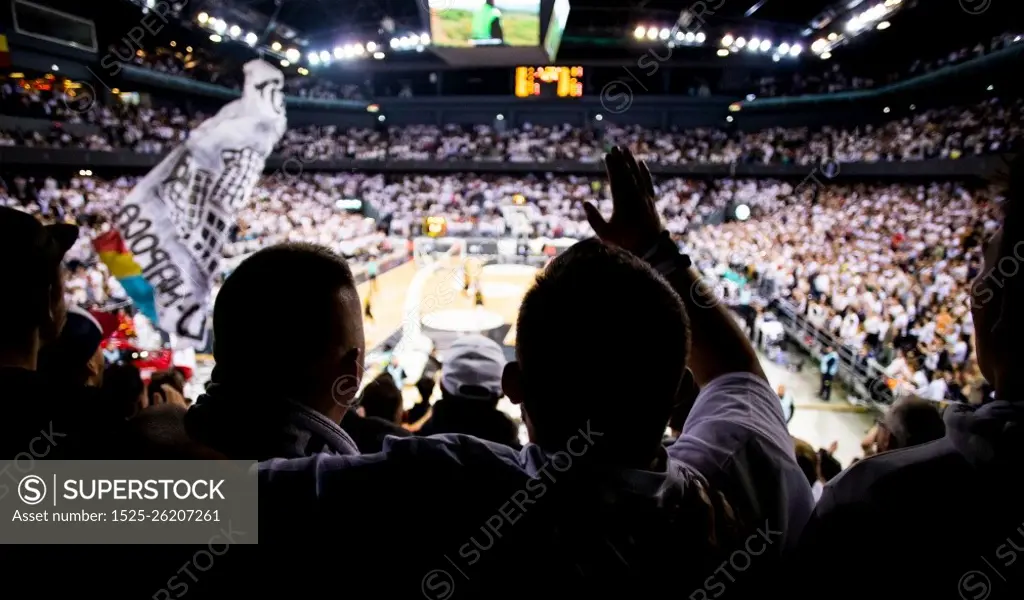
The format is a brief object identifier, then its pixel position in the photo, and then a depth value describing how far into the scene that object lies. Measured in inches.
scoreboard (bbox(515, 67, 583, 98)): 1311.5
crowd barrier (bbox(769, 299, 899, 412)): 393.1
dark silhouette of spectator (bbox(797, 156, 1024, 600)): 45.7
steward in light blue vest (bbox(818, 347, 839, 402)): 426.6
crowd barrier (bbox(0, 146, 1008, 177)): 901.8
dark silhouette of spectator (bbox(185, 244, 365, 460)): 50.0
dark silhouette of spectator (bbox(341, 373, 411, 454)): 181.6
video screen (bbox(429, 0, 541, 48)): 709.9
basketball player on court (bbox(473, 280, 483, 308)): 637.1
